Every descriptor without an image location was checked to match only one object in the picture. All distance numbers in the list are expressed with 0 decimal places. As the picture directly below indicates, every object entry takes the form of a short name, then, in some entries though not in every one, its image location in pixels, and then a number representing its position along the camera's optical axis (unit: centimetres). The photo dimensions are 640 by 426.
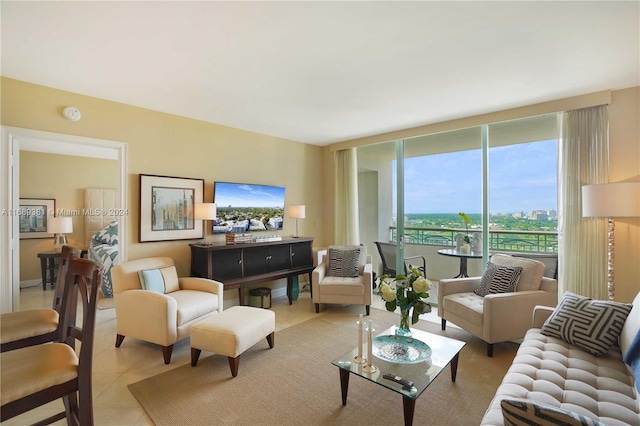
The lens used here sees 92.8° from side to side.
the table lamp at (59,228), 527
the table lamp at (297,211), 487
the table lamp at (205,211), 383
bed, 517
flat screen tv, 425
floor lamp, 266
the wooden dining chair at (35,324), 177
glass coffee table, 178
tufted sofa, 141
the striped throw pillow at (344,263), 428
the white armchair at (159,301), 271
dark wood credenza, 374
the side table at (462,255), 396
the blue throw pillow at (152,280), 305
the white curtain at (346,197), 536
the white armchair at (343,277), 392
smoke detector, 304
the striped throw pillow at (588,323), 193
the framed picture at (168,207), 360
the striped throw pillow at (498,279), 308
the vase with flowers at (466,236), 407
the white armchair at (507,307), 281
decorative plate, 211
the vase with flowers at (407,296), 223
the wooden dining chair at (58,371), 129
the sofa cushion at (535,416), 80
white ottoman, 246
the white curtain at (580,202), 313
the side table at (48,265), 512
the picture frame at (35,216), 534
